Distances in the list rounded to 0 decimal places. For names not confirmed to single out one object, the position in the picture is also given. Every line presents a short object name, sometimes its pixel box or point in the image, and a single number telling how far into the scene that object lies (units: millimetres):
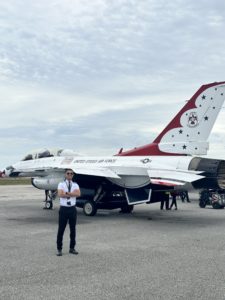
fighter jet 10919
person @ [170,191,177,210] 12386
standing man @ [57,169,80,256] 6574
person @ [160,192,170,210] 12499
